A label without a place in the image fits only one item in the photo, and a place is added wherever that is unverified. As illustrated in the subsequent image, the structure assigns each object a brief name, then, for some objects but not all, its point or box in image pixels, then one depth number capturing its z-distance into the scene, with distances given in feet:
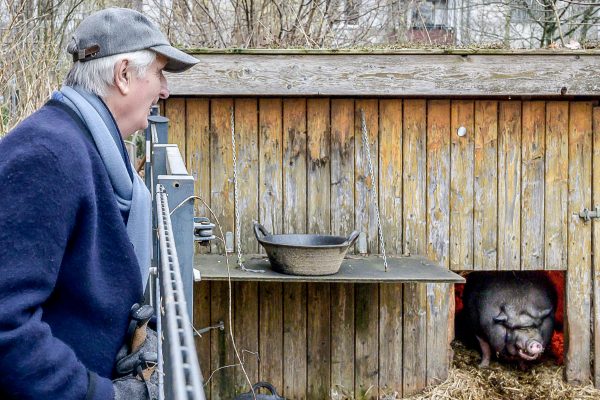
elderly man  5.19
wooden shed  18.74
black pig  20.88
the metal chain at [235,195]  18.25
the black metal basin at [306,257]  15.69
